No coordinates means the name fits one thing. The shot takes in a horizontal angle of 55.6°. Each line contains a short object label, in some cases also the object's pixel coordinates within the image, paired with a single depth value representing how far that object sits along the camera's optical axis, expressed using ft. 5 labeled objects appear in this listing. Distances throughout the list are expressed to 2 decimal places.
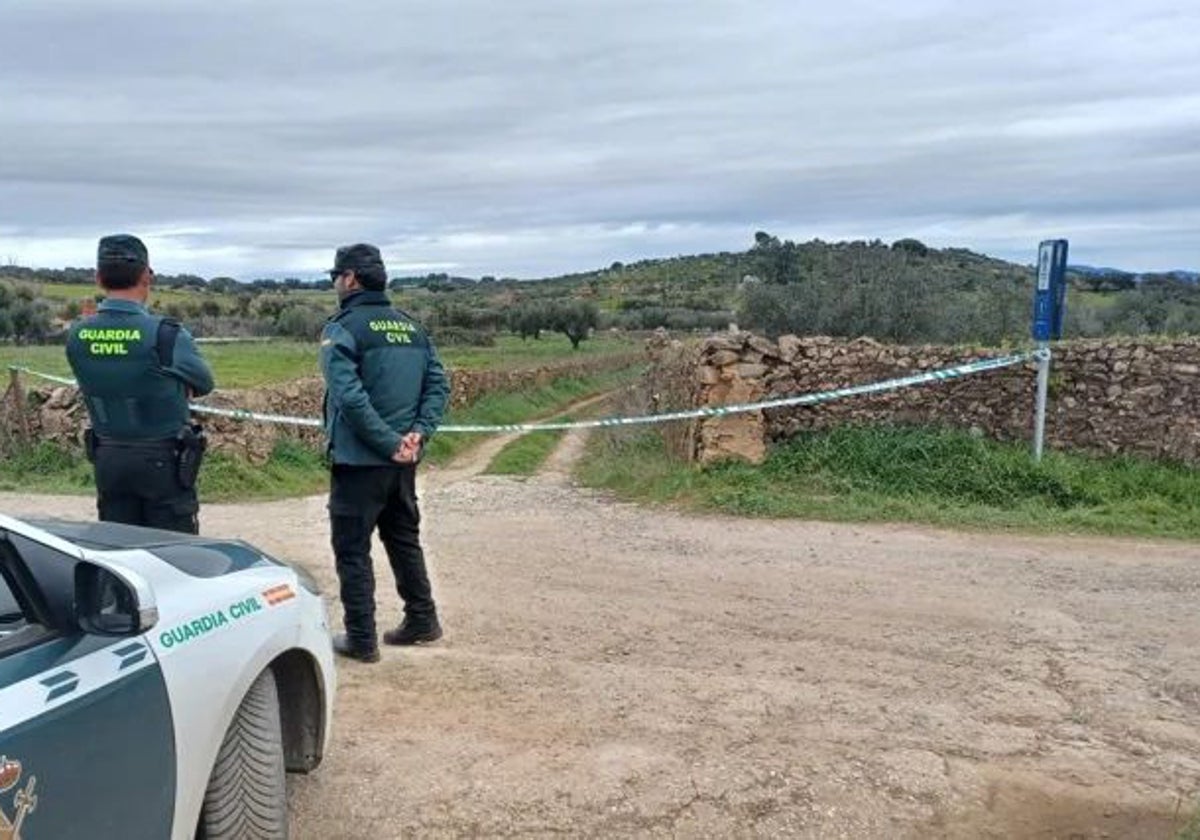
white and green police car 8.11
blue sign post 33.06
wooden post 43.04
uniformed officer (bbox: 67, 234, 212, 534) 15.92
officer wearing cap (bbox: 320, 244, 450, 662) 17.65
